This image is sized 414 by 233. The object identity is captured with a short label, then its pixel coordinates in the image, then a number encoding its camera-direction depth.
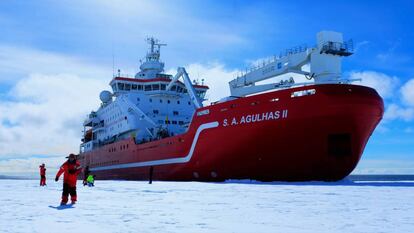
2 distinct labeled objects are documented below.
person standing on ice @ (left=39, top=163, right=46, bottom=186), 18.38
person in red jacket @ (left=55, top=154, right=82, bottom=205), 8.32
